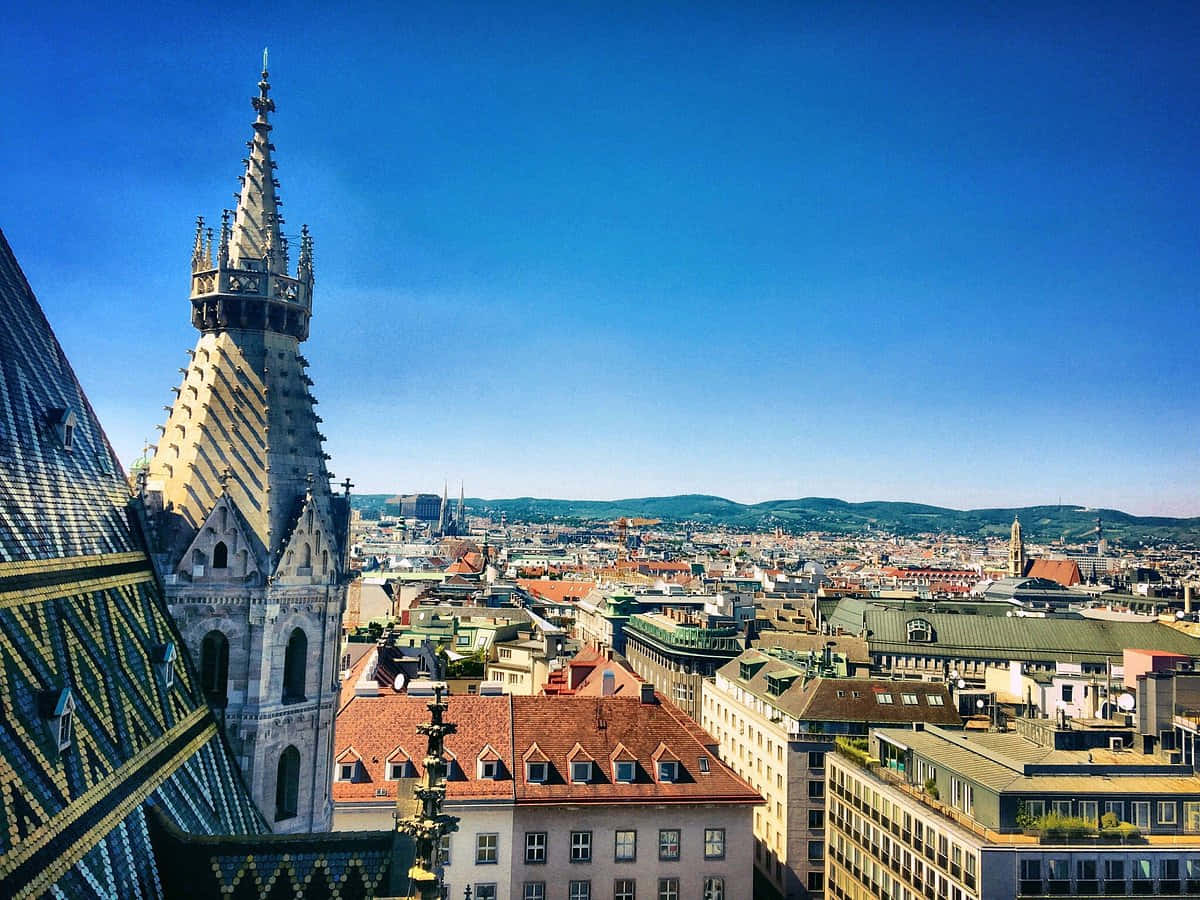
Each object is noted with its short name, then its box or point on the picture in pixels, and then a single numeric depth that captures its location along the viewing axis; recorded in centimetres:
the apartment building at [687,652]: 11719
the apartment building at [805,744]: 7975
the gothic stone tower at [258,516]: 3097
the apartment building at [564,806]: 5572
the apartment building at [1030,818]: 5372
